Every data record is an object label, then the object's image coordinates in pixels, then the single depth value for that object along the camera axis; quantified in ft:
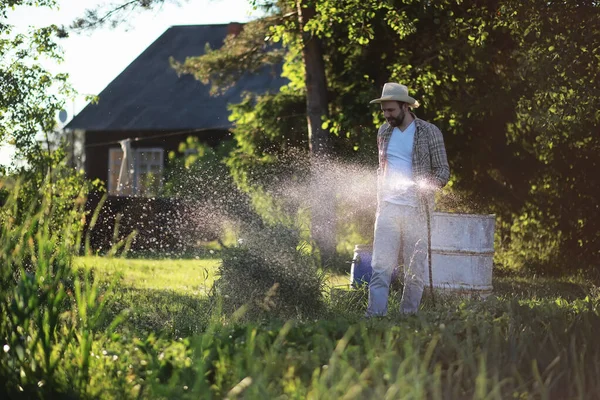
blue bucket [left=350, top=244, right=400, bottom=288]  33.88
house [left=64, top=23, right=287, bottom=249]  100.01
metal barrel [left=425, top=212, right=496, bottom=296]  32.83
